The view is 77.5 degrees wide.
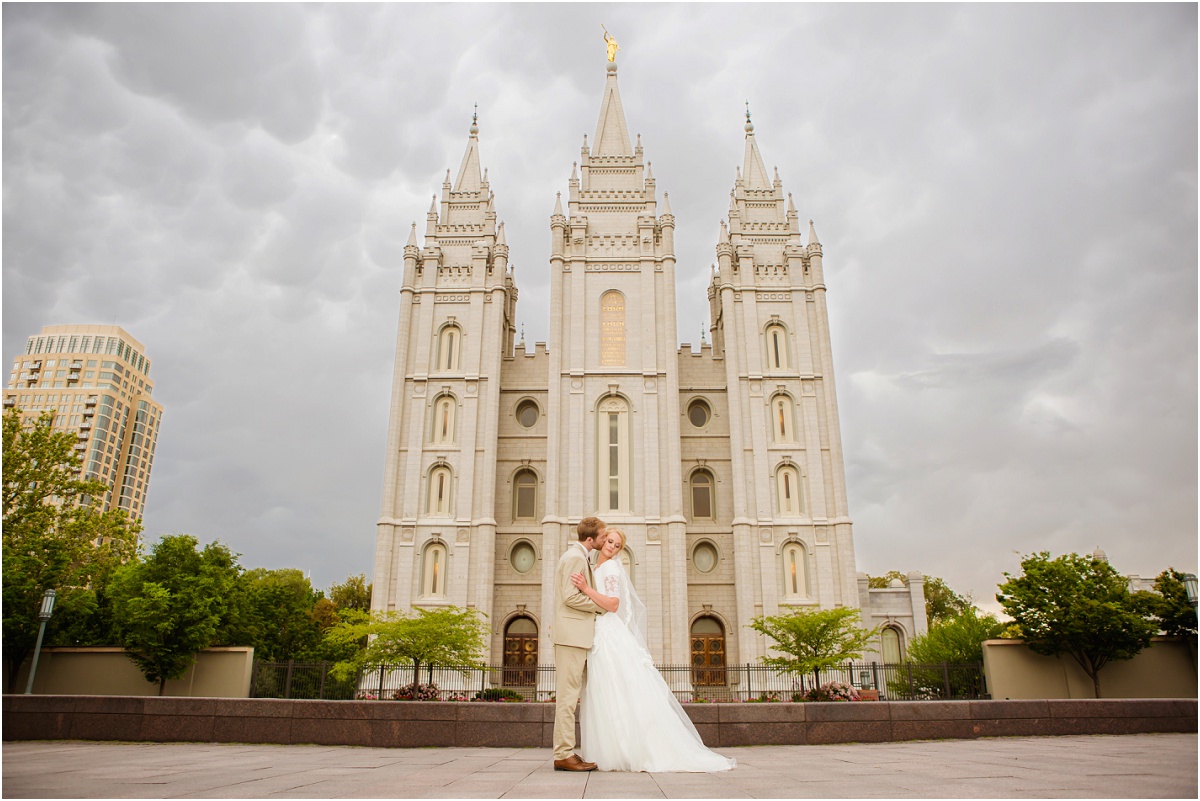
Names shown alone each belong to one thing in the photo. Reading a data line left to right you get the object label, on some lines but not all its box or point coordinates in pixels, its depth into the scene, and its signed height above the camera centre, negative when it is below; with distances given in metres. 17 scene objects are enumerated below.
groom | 6.24 +0.16
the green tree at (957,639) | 28.16 +0.80
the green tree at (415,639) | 23.57 +0.67
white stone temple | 31.39 +9.72
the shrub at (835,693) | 14.37 -0.59
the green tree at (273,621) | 28.00 +1.57
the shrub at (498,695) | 25.08 -1.11
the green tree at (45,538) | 21.03 +4.02
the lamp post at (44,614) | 18.53 +1.09
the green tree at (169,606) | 20.56 +1.47
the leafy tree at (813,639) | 23.57 +0.66
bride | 6.22 -0.39
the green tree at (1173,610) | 20.25 +1.32
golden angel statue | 43.75 +34.05
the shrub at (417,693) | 17.80 -0.75
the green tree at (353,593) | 57.34 +4.92
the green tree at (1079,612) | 19.53 +1.23
